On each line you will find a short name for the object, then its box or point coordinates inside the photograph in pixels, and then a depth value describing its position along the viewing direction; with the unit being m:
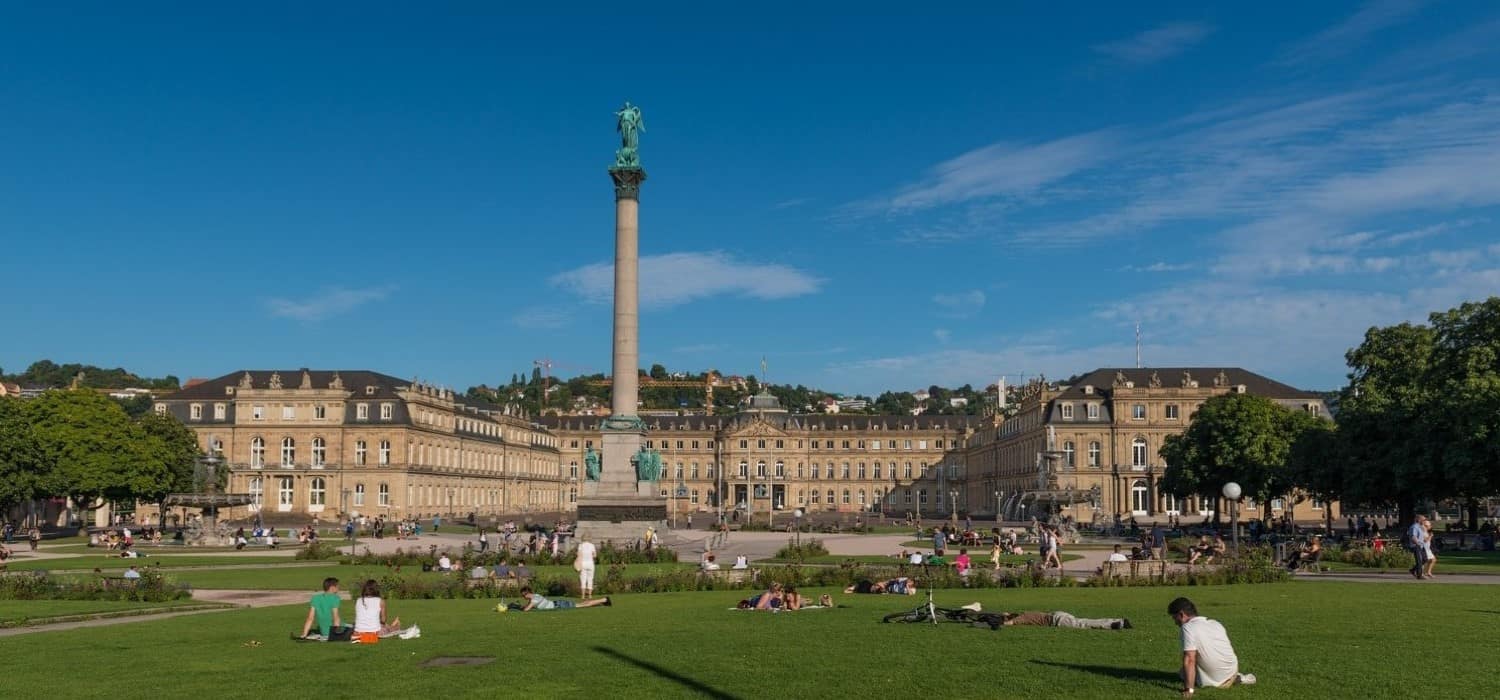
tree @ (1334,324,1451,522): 57.00
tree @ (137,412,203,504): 86.19
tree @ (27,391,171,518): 78.88
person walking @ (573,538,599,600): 30.44
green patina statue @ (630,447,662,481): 60.02
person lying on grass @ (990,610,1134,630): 21.27
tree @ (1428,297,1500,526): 51.06
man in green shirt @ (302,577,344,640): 21.73
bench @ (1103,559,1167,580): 33.72
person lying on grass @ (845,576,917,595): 31.06
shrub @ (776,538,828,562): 51.03
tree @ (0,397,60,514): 67.75
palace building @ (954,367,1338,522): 121.62
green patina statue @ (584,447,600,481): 60.97
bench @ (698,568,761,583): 33.88
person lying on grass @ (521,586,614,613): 27.59
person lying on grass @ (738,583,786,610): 26.56
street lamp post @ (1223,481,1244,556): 35.53
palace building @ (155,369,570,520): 122.44
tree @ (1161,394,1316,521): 83.31
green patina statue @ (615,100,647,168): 66.00
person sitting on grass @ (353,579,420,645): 21.39
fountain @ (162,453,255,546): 69.88
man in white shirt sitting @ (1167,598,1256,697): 14.96
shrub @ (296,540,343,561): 53.25
